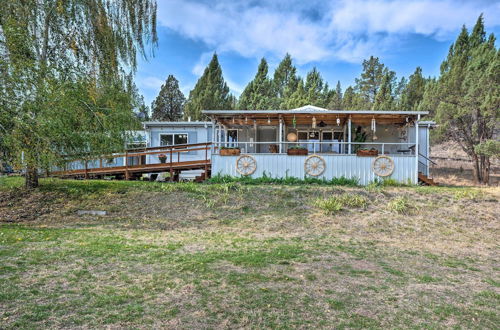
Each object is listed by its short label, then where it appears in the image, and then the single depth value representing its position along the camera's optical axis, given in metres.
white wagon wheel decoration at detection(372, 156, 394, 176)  11.88
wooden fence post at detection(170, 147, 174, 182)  13.06
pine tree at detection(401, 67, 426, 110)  26.00
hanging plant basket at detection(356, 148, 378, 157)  12.09
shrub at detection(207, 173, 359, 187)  11.71
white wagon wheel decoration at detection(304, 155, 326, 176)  12.13
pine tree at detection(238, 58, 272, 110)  30.20
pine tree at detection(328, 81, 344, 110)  32.44
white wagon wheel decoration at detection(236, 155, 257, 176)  12.25
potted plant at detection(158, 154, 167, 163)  14.96
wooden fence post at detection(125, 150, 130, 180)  13.33
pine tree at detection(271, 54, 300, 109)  32.41
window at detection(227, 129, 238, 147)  16.73
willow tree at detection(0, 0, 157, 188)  6.51
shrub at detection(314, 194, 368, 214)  8.60
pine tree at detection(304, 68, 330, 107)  28.42
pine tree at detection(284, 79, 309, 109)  27.14
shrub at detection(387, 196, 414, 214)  8.52
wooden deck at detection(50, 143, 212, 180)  13.12
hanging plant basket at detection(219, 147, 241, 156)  12.44
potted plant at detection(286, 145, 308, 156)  12.33
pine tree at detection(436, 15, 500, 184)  15.44
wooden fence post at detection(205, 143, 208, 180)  12.89
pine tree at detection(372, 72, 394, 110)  25.78
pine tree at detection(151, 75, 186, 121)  35.62
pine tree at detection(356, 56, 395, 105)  34.25
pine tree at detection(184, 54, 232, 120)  28.69
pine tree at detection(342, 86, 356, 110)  33.62
